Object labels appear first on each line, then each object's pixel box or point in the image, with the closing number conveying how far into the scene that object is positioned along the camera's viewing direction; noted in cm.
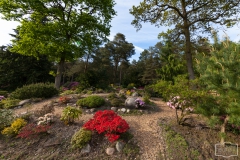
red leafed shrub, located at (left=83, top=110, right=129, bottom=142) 391
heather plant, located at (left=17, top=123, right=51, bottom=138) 410
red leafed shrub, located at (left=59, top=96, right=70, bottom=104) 731
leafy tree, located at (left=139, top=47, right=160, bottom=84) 2144
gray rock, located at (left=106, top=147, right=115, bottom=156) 360
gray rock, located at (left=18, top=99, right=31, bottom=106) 759
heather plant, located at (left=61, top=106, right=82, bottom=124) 482
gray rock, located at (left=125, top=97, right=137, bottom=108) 680
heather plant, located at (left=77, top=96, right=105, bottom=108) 663
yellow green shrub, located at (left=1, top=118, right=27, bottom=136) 427
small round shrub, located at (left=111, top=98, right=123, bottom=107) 691
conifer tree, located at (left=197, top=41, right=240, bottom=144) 303
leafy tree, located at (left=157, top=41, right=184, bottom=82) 1273
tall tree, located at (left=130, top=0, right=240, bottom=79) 824
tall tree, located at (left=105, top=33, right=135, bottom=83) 2833
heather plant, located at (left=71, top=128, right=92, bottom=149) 374
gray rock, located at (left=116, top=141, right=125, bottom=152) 371
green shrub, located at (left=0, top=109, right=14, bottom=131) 475
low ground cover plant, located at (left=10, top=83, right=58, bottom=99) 844
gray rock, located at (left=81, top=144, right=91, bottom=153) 365
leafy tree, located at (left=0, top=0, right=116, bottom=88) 900
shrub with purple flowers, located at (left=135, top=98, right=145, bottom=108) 667
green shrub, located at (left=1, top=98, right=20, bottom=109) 723
